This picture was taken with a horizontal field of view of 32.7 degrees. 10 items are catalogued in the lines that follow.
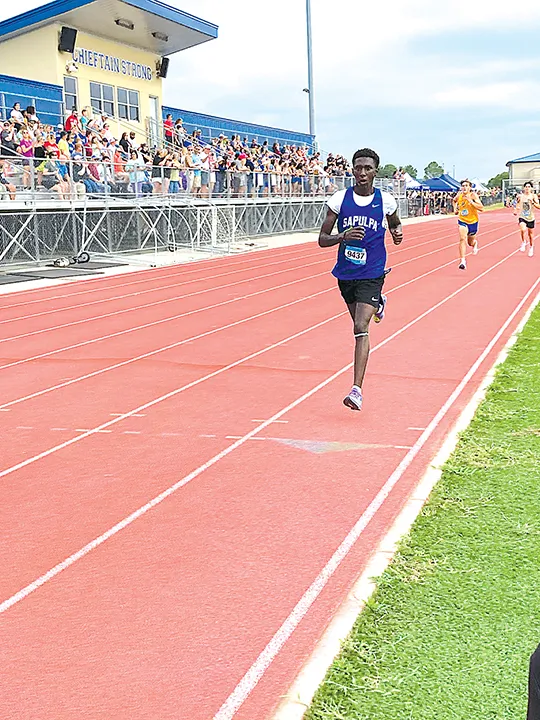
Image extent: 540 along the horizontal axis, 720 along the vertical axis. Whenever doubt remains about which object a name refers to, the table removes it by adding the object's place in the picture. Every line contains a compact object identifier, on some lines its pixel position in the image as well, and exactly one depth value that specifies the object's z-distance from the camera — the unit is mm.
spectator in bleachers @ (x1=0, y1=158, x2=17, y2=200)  20078
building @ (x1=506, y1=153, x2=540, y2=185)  87562
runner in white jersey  21000
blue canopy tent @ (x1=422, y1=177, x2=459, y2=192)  61969
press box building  30922
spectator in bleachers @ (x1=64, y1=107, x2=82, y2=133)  24228
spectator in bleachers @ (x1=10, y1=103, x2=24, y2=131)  21969
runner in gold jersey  18531
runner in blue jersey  7047
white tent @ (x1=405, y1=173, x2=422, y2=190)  54312
